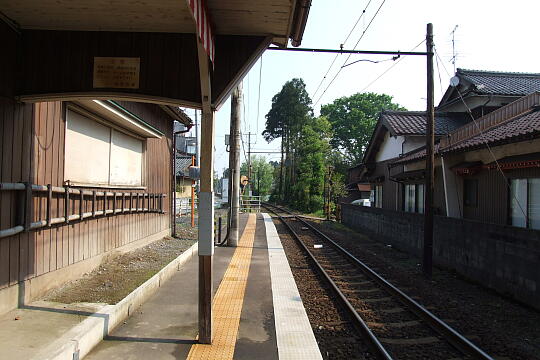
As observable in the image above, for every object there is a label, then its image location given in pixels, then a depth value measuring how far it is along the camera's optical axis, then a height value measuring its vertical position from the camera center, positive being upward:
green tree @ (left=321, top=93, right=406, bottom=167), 63.69 +10.44
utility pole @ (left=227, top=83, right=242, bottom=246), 14.12 +0.87
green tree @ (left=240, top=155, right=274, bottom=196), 104.05 +3.92
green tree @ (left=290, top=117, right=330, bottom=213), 41.56 +2.33
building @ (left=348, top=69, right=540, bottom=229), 9.20 +0.98
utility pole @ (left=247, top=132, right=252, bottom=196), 55.07 +5.80
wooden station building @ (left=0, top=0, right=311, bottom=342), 4.85 +1.35
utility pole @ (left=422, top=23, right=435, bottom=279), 10.58 +0.86
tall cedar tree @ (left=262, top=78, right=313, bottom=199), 54.91 +9.44
